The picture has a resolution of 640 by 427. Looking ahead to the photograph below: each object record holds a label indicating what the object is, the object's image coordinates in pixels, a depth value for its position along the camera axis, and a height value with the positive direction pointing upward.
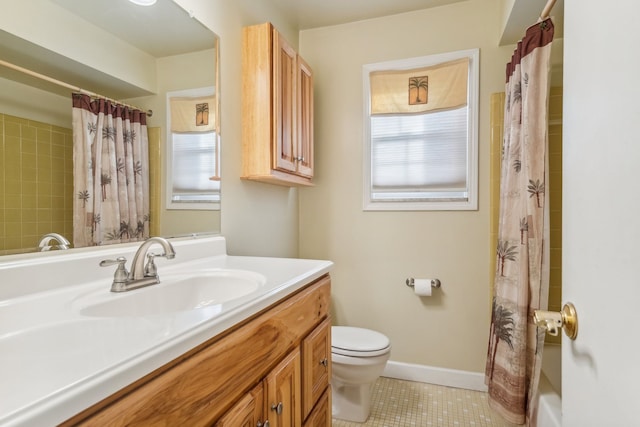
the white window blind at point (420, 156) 2.13 +0.36
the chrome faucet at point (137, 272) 0.92 -0.19
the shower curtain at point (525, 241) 1.47 -0.15
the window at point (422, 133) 2.10 +0.52
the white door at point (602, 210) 0.44 +0.00
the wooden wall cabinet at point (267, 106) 1.65 +0.54
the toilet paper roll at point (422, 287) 2.09 -0.51
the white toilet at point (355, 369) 1.67 -0.85
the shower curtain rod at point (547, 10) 1.35 +0.87
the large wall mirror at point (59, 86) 0.83 +0.38
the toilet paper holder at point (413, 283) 2.12 -0.49
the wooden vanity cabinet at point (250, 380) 0.51 -0.38
